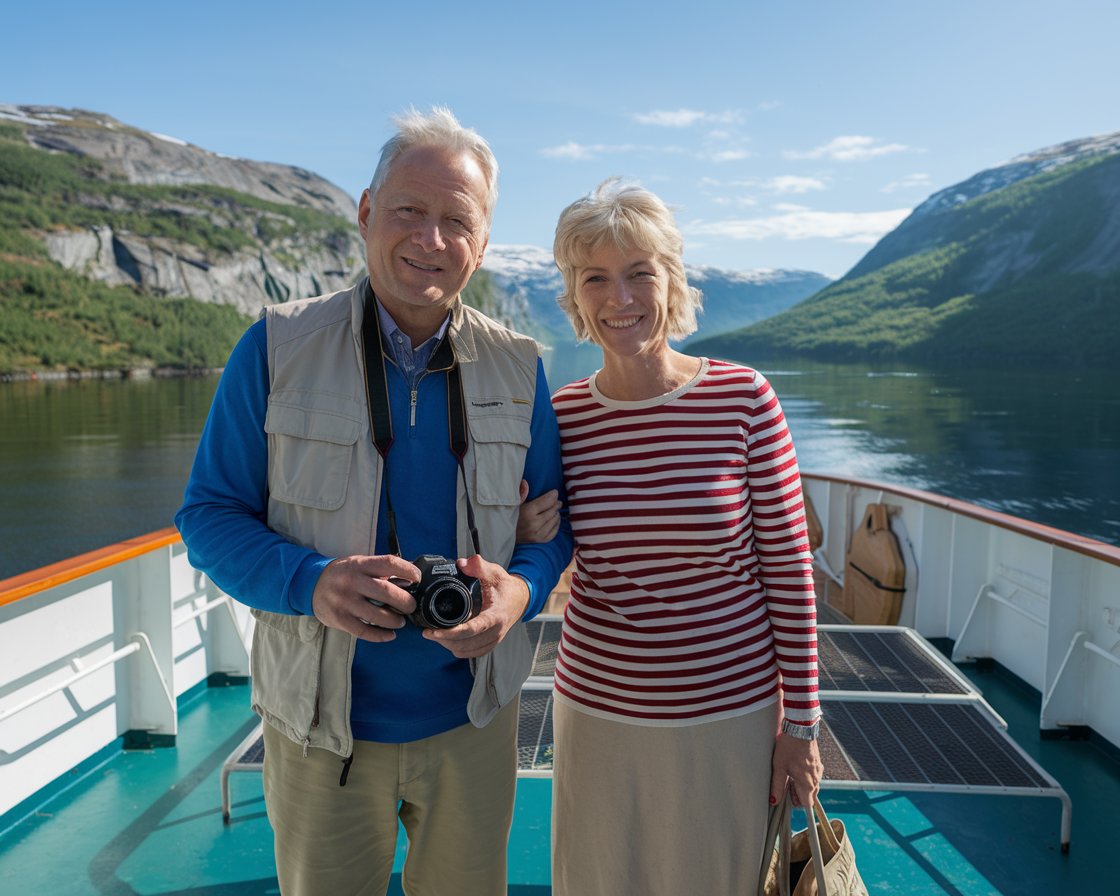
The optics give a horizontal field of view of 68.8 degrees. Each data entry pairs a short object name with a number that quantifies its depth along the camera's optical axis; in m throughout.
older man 1.26
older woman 1.41
